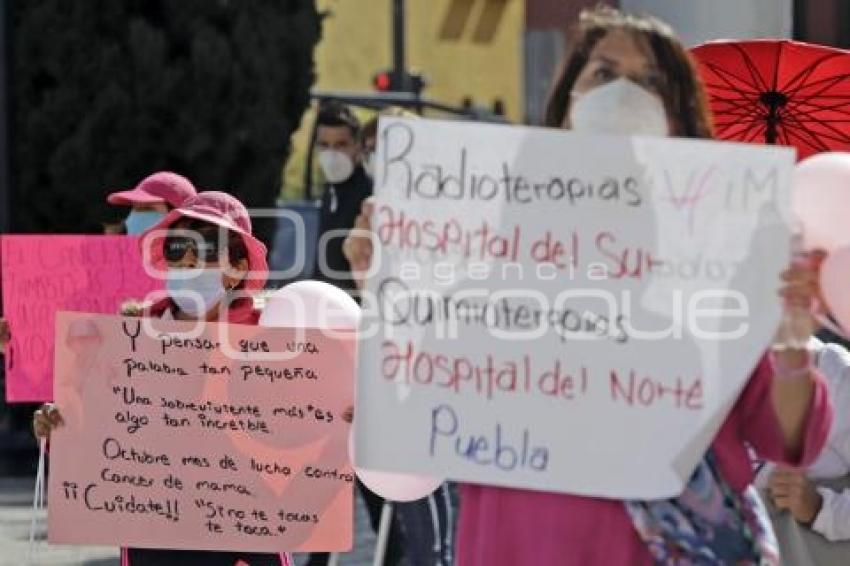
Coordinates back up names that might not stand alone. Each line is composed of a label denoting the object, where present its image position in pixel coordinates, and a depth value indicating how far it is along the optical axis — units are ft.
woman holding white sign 17.58
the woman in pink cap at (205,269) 25.86
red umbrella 24.79
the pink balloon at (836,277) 17.70
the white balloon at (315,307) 25.04
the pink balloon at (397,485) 21.19
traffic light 107.32
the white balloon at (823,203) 18.08
